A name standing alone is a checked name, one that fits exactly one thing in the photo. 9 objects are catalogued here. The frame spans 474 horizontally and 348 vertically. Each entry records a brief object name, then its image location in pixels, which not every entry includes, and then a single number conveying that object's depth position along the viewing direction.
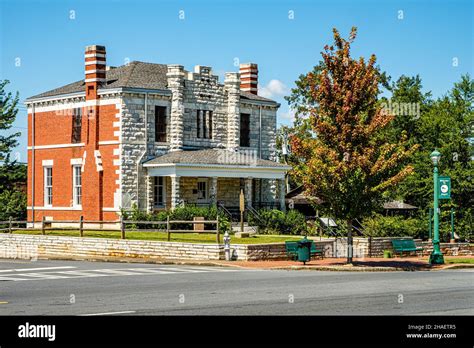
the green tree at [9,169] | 55.62
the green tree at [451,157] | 49.72
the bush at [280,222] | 46.72
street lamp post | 35.38
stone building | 46.75
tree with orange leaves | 32.53
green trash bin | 33.47
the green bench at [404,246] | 39.44
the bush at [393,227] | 44.94
